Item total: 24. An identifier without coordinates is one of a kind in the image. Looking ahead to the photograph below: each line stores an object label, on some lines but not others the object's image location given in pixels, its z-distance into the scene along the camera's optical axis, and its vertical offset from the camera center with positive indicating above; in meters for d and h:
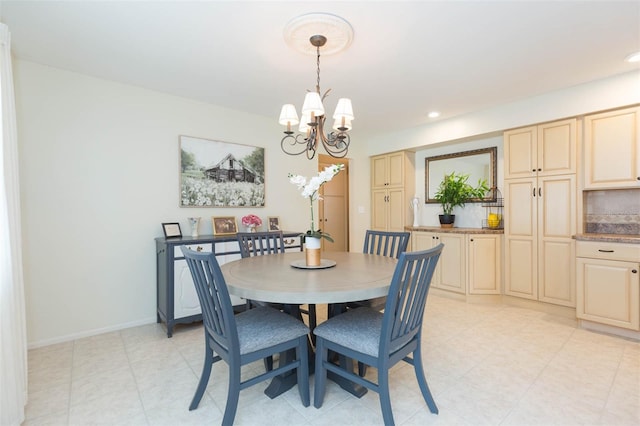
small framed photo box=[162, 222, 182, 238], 3.05 -0.22
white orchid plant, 1.97 +0.15
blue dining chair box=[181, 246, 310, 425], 1.48 -0.70
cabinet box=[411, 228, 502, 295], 3.74 -0.77
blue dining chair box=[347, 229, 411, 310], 2.21 -0.41
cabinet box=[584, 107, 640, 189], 2.79 +0.44
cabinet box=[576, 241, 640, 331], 2.62 -0.78
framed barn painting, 3.32 +0.38
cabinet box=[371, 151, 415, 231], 4.72 +0.19
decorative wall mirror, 4.05 +0.46
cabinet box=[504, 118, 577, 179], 3.17 +0.53
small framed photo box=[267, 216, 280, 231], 3.91 -0.23
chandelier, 1.97 +0.59
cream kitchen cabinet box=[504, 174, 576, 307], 3.18 -0.44
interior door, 5.91 -0.14
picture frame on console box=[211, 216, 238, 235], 3.40 -0.22
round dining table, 1.47 -0.42
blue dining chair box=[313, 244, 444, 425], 1.48 -0.70
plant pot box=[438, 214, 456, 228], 4.28 -0.28
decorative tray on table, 2.00 -0.42
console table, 2.79 -0.66
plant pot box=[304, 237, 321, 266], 2.06 -0.33
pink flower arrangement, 3.53 -0.18
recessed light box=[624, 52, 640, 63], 2.44 +1.12
